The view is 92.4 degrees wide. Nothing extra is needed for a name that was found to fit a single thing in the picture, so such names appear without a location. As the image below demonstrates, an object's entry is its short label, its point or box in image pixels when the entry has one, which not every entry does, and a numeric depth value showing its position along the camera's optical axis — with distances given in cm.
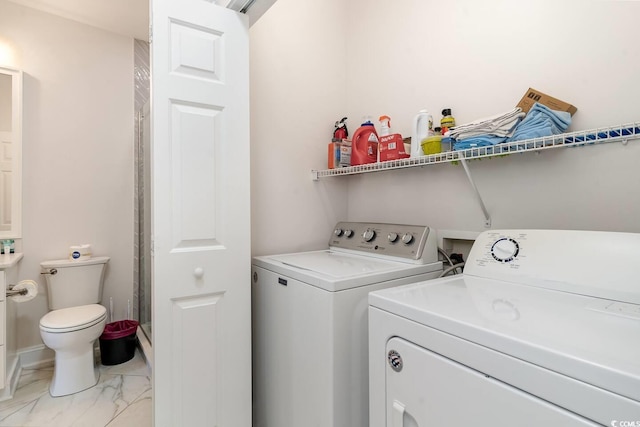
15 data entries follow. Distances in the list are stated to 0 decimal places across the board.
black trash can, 243
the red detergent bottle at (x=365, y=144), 191
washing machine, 119
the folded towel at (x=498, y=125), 124
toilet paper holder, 211
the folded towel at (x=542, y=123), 115
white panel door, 135
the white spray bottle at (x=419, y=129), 158
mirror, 230
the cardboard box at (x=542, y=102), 124
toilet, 203
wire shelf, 99
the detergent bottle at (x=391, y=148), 167
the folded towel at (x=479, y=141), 126
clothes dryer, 57
